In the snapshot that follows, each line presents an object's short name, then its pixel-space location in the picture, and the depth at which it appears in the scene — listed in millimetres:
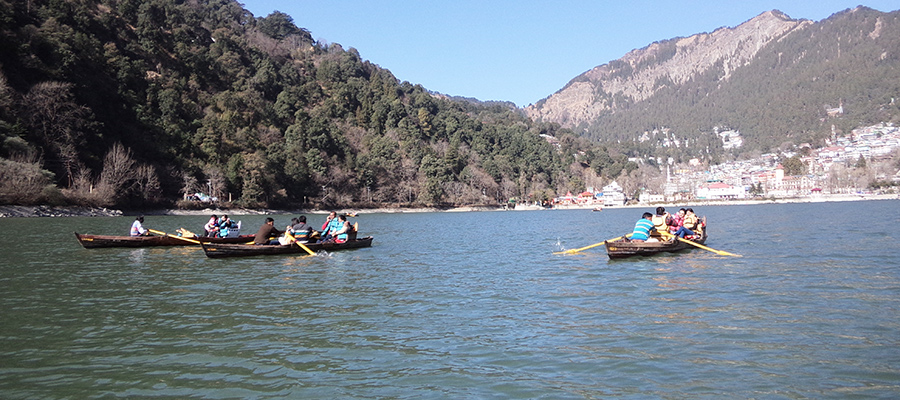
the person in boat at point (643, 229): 21547
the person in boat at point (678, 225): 24406
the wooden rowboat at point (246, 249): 21516
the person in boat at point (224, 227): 25869
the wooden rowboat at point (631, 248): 21062
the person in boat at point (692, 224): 25453
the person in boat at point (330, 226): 26203
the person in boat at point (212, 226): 26406
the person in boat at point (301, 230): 24078
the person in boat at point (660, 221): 22508
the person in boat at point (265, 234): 23000
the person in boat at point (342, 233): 25909
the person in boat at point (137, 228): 26281
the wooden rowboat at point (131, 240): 24625
